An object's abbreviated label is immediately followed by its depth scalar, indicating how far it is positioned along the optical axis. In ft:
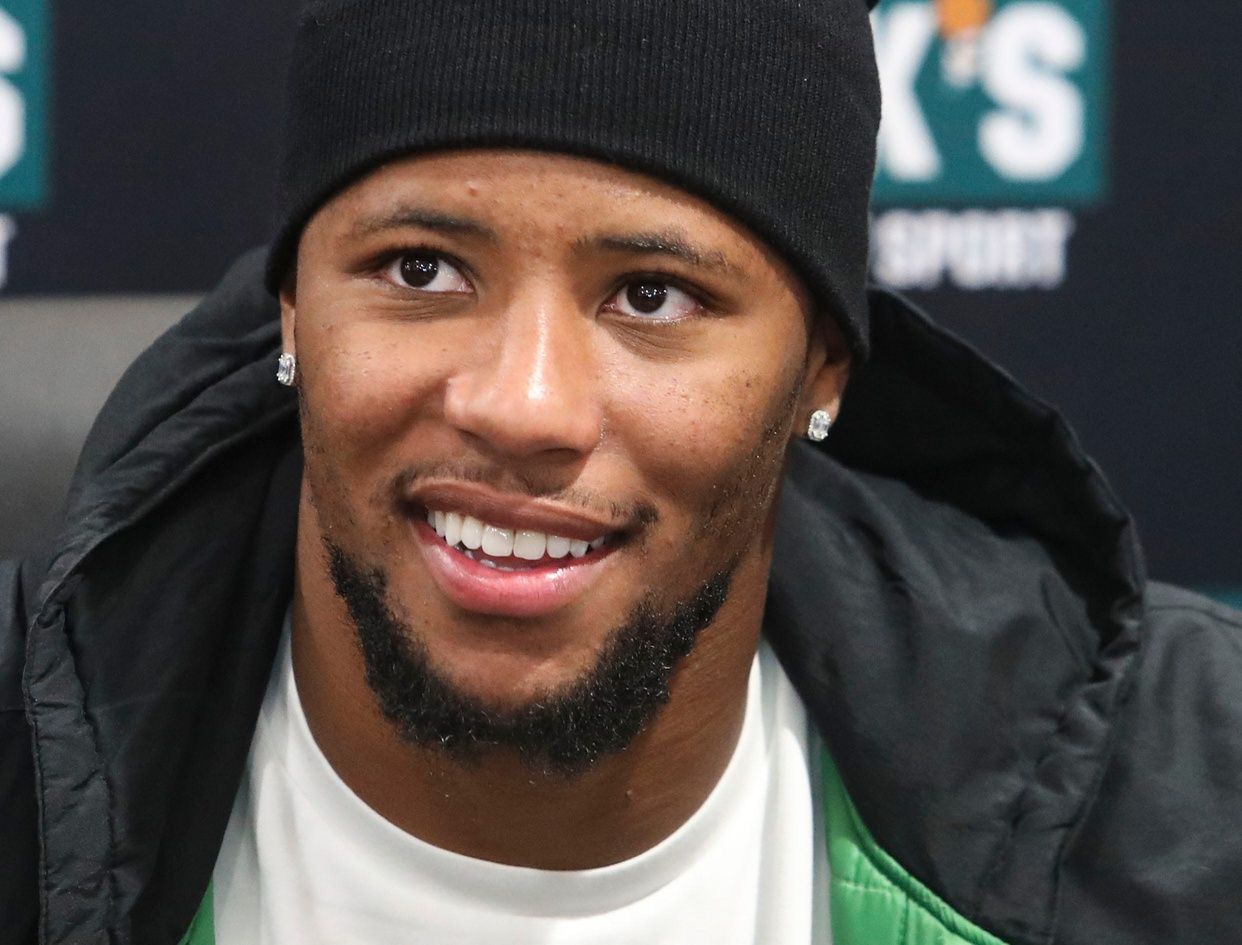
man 7.36
